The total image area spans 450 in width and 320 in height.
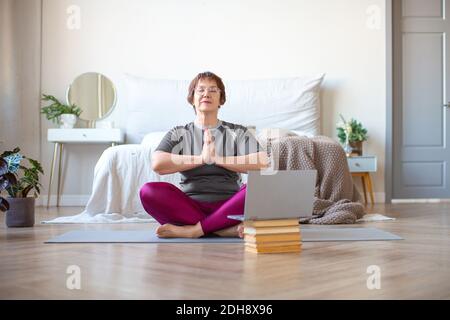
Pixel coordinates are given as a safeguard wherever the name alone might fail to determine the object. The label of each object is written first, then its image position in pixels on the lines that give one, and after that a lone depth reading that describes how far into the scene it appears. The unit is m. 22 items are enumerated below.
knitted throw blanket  3.94
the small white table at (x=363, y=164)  5.61
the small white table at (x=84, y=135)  5.63
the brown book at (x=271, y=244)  2.36
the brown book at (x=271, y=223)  2.37
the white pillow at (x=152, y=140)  4.34
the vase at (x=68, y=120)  5.81
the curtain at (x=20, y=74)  5.76
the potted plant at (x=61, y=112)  5.81
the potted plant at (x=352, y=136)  5.80
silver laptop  2.30
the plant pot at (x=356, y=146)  5.85
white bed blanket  4.13
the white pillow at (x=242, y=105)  5.83
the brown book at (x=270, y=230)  2.37
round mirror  6.04
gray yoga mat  2.74
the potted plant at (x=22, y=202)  3.54
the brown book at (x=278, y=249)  2.36
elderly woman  2.66
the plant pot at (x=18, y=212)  3.54
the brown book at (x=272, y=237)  2.36
